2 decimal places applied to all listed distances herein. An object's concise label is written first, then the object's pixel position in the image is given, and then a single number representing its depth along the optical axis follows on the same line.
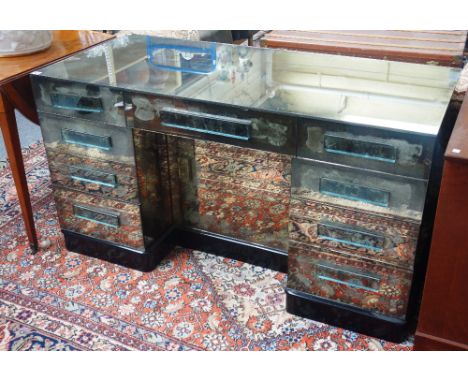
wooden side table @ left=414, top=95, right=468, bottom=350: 1.33
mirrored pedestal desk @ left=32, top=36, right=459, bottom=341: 1.47
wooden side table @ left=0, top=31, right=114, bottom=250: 1.87
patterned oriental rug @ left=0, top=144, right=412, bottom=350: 1.75
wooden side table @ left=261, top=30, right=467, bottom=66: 2.19
